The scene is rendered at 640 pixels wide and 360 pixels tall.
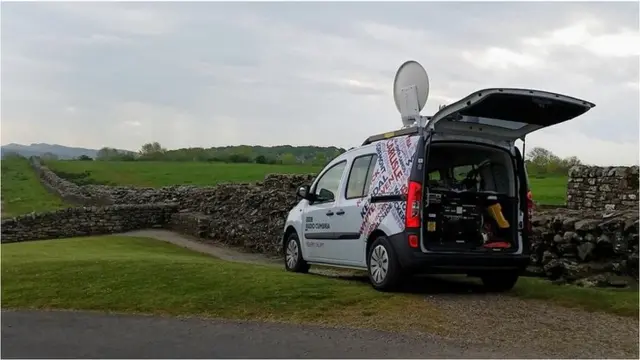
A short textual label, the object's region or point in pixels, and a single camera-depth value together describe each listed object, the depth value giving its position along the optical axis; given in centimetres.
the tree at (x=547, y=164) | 3472
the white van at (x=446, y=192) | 916
